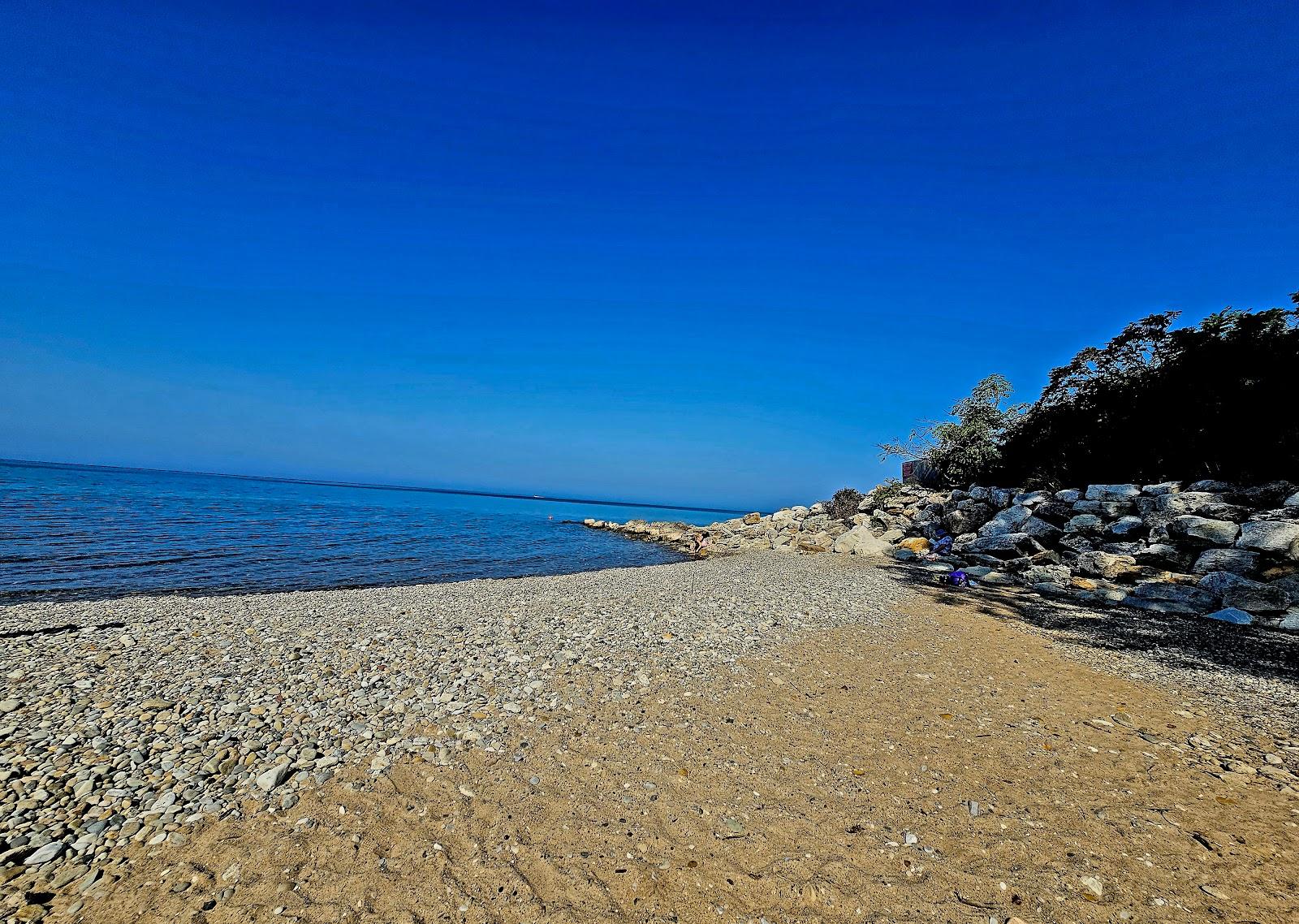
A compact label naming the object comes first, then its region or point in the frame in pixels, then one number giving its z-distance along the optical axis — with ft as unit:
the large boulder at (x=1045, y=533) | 61.31
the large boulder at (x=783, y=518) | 131.75
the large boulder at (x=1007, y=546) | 62.03
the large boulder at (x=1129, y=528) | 54.49
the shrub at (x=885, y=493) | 100.42
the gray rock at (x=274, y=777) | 16.35
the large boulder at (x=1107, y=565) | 50.90
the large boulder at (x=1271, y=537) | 42.06
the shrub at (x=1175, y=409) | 52.08
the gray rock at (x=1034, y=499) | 66.46
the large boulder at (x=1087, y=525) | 58.65
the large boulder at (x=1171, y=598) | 42.55
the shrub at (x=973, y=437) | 88.53
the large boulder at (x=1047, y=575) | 52.80
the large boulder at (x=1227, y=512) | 48.01
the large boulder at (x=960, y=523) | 74.13
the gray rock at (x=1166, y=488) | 54.90
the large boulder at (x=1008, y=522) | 65.77
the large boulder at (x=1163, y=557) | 48.96
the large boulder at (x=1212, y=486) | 51.70
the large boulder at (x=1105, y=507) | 57.98
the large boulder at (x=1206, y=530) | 46.46
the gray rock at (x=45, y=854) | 13.08
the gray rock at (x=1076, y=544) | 57.41
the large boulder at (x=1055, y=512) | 63.16
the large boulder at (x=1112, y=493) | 57.93
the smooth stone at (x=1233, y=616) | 39.09
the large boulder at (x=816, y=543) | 89.10
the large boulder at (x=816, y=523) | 111.03
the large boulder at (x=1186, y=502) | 50.80
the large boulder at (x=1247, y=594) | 39.93
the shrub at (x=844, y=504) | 115.44
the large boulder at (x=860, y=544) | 79.61
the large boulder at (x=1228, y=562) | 43.50
